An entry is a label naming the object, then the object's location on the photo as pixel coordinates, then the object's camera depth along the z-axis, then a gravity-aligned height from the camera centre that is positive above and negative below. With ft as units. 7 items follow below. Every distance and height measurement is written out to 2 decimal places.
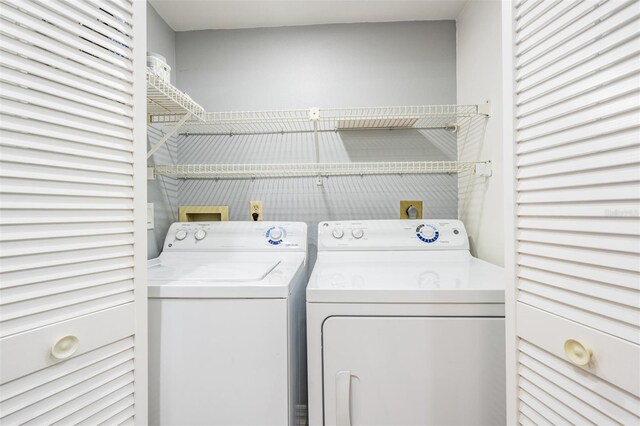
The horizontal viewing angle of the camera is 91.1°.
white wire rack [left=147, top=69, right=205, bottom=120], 4.31 +1.83
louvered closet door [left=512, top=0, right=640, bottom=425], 1.85 +0.01
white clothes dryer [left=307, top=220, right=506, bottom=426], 3.48 -1.60
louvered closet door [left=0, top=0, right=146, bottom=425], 2.14 +0.00
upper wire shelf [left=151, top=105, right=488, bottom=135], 6.02 +1.85
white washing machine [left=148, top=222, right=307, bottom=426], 3.43 -1.53
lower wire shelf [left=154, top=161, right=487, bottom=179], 5.74 +0.84
